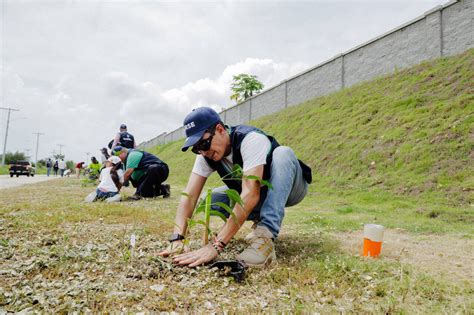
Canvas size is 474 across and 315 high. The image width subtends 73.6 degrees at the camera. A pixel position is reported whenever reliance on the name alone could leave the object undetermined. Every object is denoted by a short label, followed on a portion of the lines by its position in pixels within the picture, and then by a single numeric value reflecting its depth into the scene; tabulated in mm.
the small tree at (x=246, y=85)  34750
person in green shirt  5715
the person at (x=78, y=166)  15083
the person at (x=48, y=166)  22391
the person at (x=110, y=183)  5301
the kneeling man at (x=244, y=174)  1795
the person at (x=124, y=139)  7516
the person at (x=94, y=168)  10438
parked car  19297
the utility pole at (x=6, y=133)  35981
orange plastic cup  2035
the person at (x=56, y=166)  25259
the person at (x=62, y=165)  21016
